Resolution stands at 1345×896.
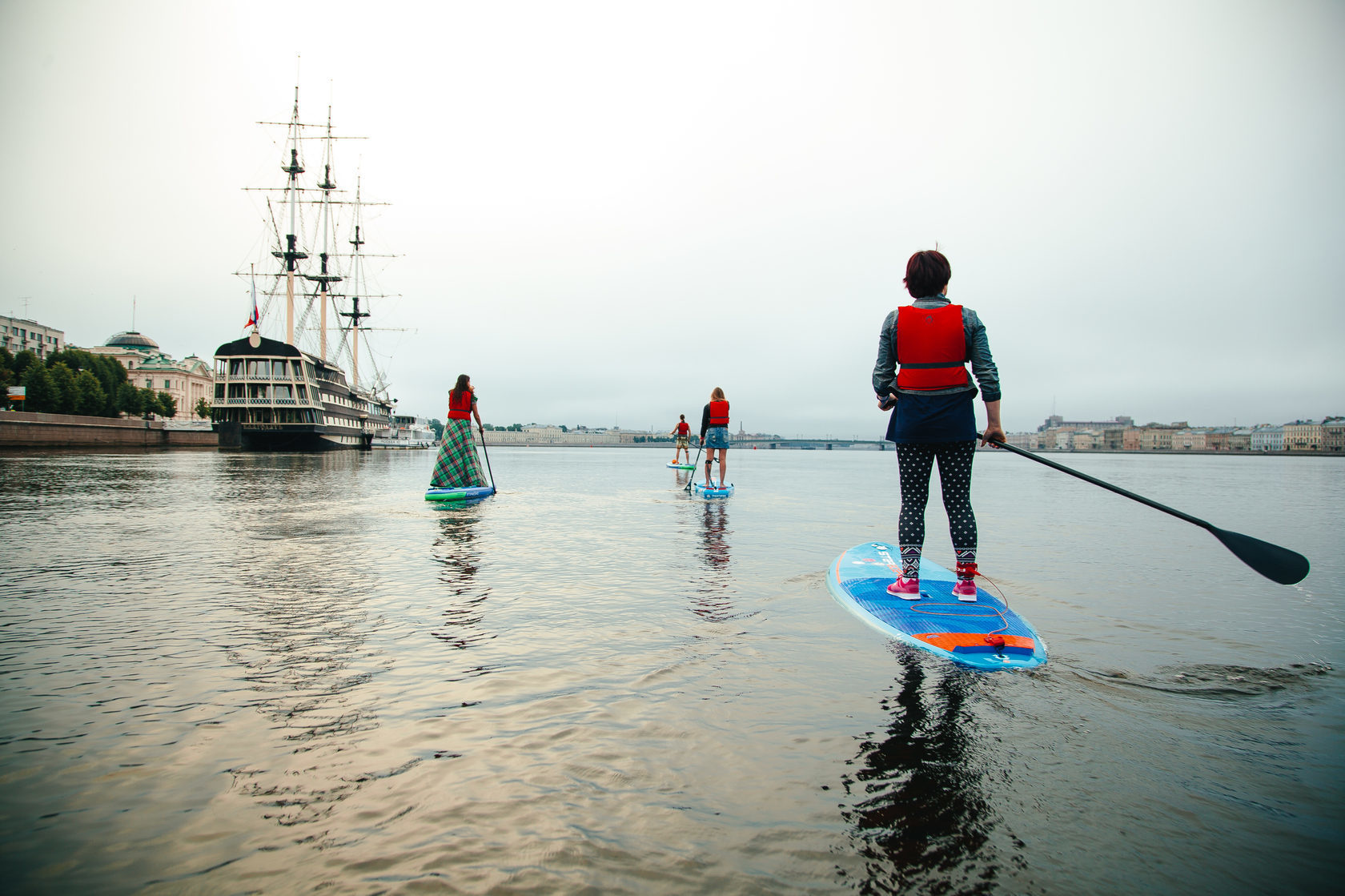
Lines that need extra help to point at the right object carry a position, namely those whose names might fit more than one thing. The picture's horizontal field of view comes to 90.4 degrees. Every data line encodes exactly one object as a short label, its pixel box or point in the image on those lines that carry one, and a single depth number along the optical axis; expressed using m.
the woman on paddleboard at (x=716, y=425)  17.34
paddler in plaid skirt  13.91
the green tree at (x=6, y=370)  63.34
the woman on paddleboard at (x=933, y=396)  5.16
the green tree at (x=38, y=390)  64.94
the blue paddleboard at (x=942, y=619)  4.16
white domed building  117.44
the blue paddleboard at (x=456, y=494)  13.52
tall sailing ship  56.38
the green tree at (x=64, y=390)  66.62
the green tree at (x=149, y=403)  88.19
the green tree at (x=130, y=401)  83.88
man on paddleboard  30.86
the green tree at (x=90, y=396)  69.50
